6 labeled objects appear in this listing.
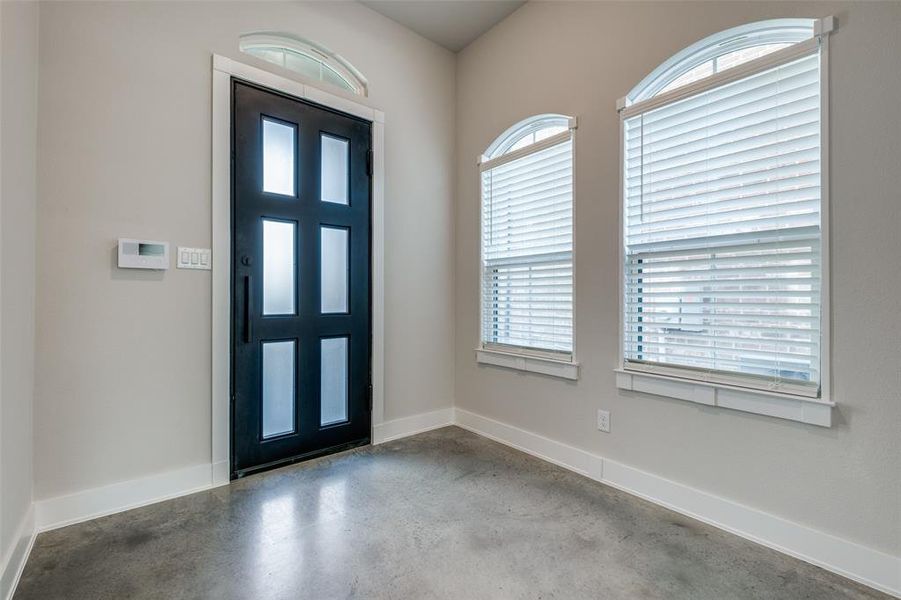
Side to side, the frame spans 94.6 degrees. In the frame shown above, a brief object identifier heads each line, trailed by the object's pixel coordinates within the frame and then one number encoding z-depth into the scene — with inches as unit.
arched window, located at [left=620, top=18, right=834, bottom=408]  71.1
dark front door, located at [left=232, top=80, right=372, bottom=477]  98.9
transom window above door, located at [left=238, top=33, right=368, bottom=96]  105.0
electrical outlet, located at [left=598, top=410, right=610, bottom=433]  98.5
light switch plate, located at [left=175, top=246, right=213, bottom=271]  90.8
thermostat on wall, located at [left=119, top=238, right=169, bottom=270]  83.9
